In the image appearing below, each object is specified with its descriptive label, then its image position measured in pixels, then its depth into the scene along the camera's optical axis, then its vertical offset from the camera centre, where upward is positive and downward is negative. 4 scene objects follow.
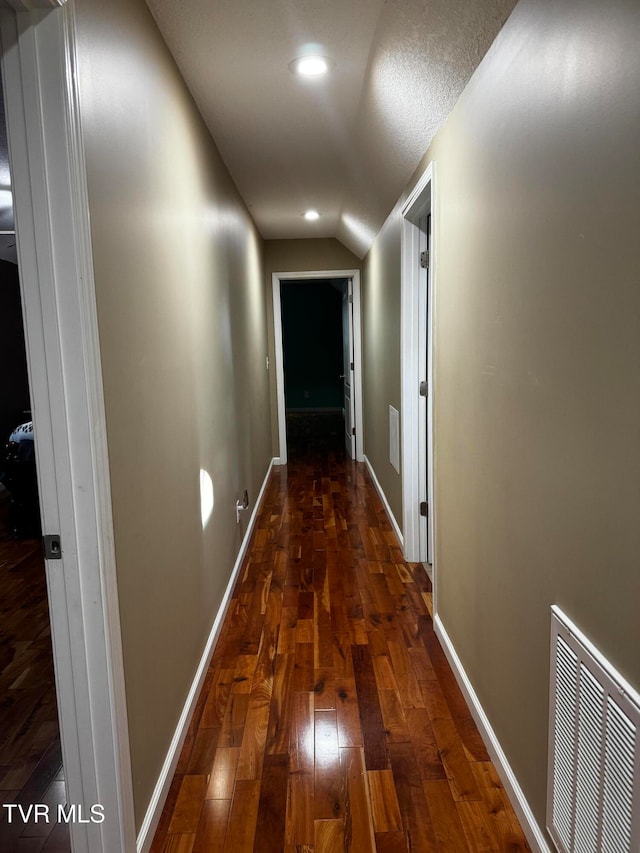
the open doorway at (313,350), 10.17 -0.11
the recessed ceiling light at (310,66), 2.20 +1.05
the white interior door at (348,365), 6.28 -0.24
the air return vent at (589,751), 0.98 -0.77
